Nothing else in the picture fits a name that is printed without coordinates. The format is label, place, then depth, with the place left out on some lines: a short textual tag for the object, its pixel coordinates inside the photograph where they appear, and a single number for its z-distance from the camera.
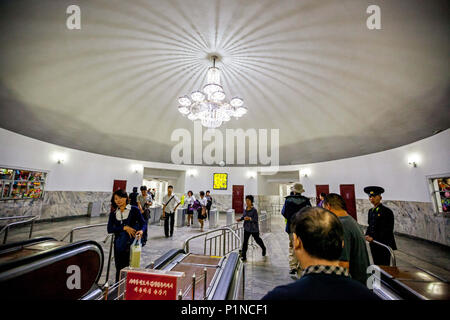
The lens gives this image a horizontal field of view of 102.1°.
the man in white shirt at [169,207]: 6.67
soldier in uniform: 3.23
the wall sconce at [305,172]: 12.09
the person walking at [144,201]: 6.00
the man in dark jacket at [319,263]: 0.87
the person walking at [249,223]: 4.75
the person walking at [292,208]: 3.96
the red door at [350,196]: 9.65
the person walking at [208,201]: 9.77
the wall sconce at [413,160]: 6.91
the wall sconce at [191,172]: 14.52
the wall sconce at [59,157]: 8.79
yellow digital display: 14.39
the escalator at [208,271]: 1.49
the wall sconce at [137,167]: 12.44
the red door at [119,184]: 11.40
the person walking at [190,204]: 9.07
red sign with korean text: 1.18
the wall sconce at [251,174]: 14.14
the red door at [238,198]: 14.02
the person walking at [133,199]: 4.40
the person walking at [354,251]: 1.93
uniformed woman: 2.87
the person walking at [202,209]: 8.53
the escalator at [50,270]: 1.61
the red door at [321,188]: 10.90
